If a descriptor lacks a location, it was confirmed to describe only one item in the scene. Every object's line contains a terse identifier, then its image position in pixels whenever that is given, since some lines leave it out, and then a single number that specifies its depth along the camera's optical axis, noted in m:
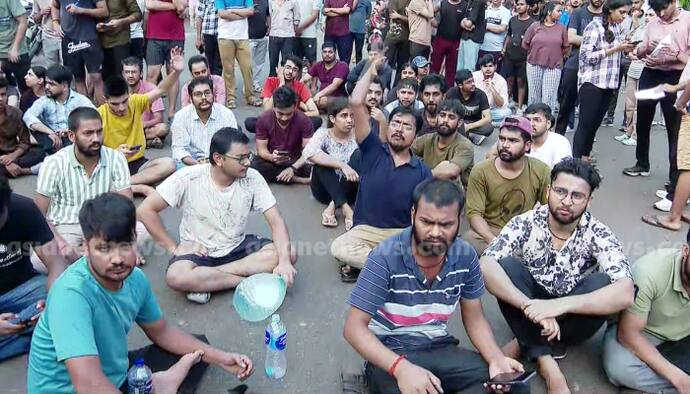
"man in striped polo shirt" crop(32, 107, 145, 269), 3.88
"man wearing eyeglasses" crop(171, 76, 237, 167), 5.44
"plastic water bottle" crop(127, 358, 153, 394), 2.63
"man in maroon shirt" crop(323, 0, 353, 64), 8.50
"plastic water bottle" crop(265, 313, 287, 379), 3.15
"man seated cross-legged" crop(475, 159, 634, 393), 3.09
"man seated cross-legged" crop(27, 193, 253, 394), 2.25
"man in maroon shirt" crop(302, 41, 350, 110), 7.62
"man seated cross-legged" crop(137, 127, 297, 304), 3.78
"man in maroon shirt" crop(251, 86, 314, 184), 5.69
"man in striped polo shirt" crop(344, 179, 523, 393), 2.60
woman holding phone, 5.81
